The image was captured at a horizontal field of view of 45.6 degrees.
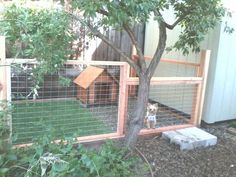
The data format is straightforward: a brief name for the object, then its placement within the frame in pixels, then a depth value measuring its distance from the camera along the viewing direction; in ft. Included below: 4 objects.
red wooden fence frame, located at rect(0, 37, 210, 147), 8.61
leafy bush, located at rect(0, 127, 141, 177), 6.23
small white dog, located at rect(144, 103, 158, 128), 11.56
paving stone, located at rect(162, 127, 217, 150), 10.55
